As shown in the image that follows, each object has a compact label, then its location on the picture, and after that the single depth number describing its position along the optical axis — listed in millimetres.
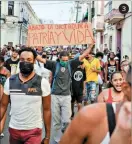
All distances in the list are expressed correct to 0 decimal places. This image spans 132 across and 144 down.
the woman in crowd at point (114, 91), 4684
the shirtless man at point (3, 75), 7156
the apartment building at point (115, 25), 25144
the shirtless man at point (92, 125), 2154
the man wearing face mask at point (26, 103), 4020
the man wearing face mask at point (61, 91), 6473
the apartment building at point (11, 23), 34044
